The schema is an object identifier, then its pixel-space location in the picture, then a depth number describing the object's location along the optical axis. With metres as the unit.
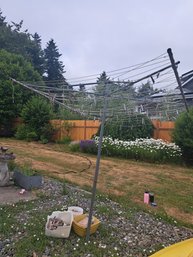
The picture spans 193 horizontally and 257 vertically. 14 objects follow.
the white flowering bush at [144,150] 6.30
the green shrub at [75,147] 7.78
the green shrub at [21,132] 10.00
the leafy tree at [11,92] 10.69
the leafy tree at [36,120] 9.67
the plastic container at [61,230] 2.09
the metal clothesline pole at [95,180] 2.08
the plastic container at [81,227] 2.14
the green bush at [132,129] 7.42
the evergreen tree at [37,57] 17.96
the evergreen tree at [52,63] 19.45
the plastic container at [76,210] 2.49
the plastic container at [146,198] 3.19
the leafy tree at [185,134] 5.80
